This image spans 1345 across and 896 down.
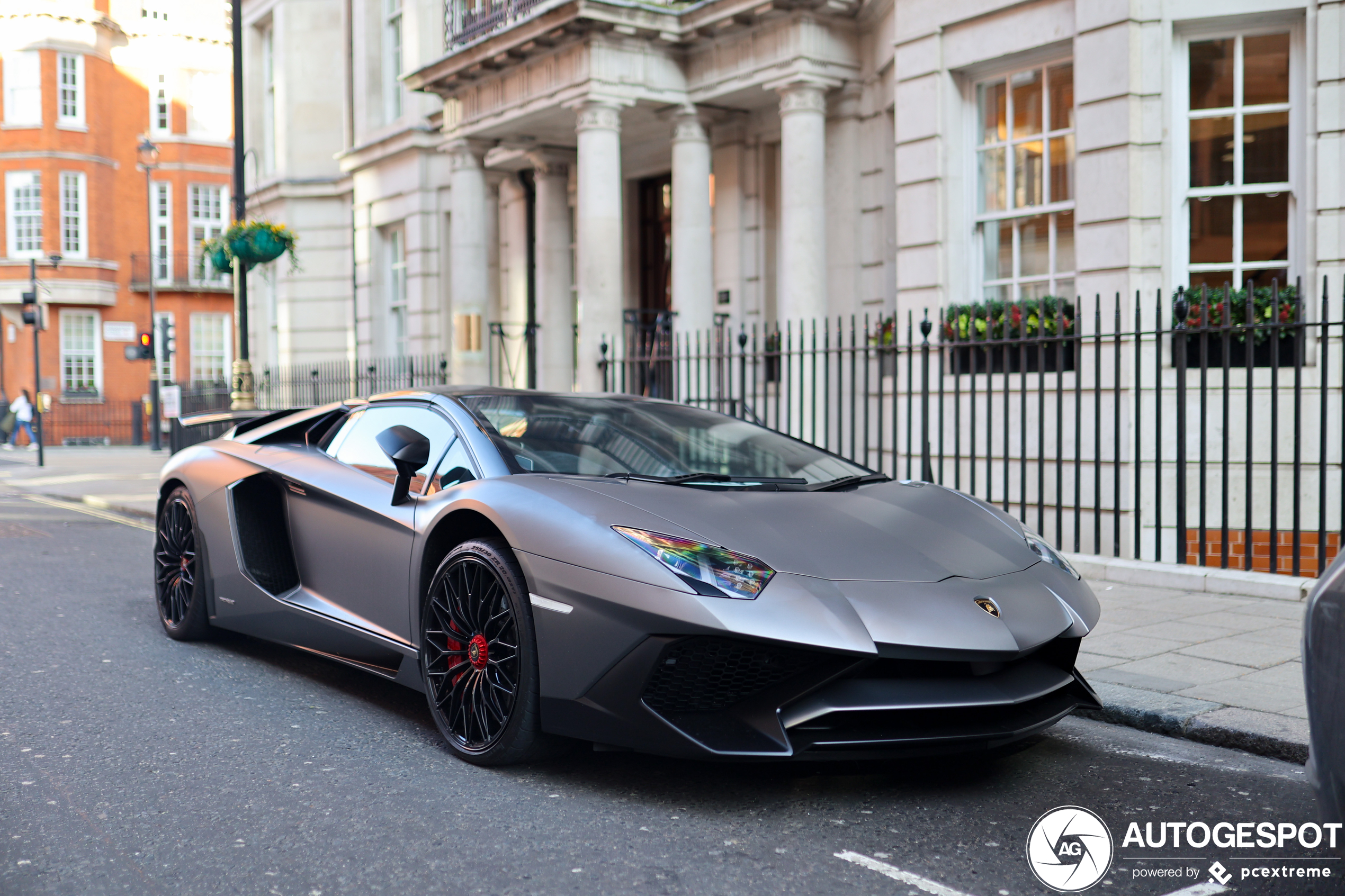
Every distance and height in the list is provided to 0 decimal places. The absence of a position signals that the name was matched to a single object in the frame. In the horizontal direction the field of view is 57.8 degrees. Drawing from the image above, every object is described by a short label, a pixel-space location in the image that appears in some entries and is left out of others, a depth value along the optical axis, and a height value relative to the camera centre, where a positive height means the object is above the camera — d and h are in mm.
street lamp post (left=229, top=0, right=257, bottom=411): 13969 +1404
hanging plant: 14312 +1867
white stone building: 9070 +2395
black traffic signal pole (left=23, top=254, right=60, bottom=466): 23000 +1873
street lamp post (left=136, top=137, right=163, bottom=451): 29359 +5414
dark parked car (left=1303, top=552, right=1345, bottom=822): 2320 -582
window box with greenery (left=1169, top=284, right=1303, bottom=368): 8375 +469
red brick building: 39031 +7085
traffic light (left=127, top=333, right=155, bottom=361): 28312 +1204
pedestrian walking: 32188 -304
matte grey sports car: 3389 -599
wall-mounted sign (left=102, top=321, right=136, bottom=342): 36281 +2124
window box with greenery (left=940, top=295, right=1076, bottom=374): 9070 +511
